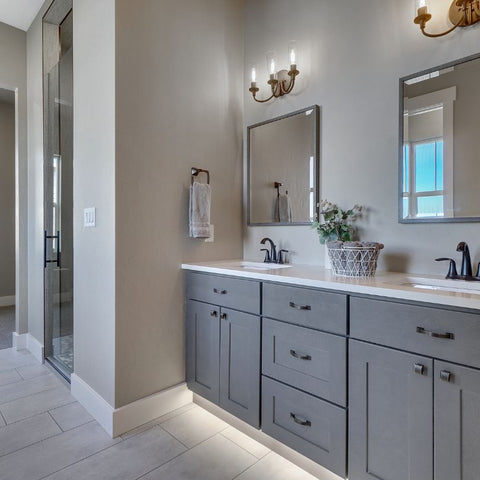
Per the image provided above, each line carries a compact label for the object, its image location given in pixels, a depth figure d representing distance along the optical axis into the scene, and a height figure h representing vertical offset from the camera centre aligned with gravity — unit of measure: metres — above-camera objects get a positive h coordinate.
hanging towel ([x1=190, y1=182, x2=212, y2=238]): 2.09 +0.15
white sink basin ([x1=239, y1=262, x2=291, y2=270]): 2.11 -0.20
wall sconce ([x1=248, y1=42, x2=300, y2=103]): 2.19 +1.06
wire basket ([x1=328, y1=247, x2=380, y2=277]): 1.57 -0.12
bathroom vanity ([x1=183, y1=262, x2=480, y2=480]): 1.09 -0.54
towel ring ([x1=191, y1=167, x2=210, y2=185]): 2.18 +0.42
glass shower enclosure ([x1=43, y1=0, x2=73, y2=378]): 2.48 +0.40
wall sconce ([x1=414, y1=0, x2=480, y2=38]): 1.50 +1.02
